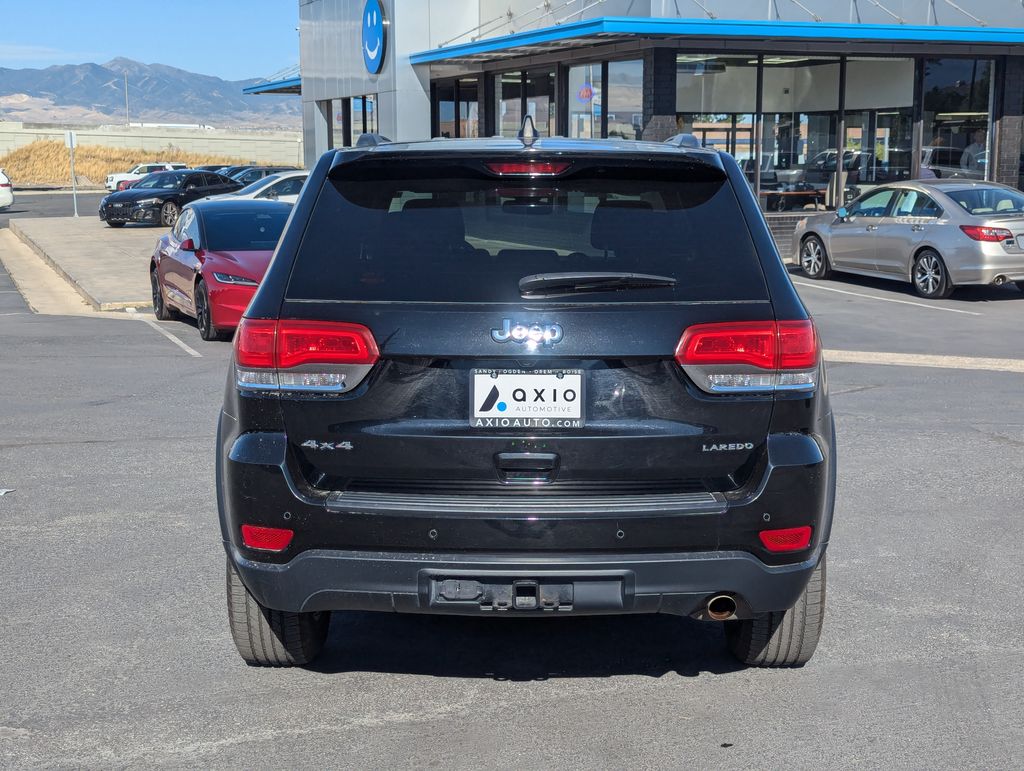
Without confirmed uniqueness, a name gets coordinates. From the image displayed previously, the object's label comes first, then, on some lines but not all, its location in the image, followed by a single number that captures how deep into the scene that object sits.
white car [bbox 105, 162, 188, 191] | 59.91
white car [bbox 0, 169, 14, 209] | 45.06
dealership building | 23.09
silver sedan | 16.23
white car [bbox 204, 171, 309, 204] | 25.91
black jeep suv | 3.69
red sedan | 13.31
